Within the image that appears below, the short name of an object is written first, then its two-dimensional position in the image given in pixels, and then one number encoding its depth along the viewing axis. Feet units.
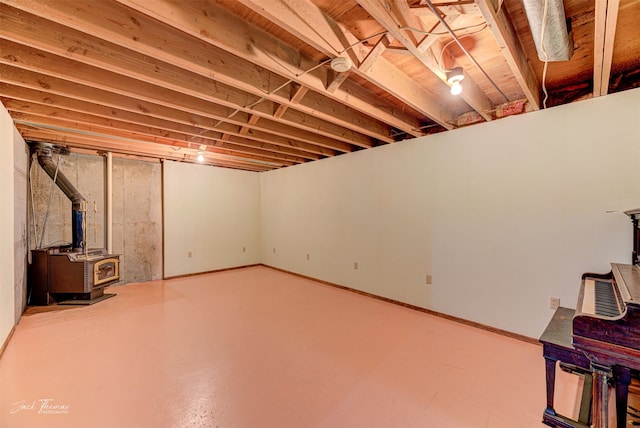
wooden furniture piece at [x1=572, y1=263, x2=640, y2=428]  4.14
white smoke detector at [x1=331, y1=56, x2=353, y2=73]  5.84
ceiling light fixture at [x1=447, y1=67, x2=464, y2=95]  6.41
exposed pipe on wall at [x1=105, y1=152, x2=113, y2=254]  14.96
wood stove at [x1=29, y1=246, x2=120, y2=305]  11.93
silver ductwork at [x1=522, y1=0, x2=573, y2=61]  4.15
